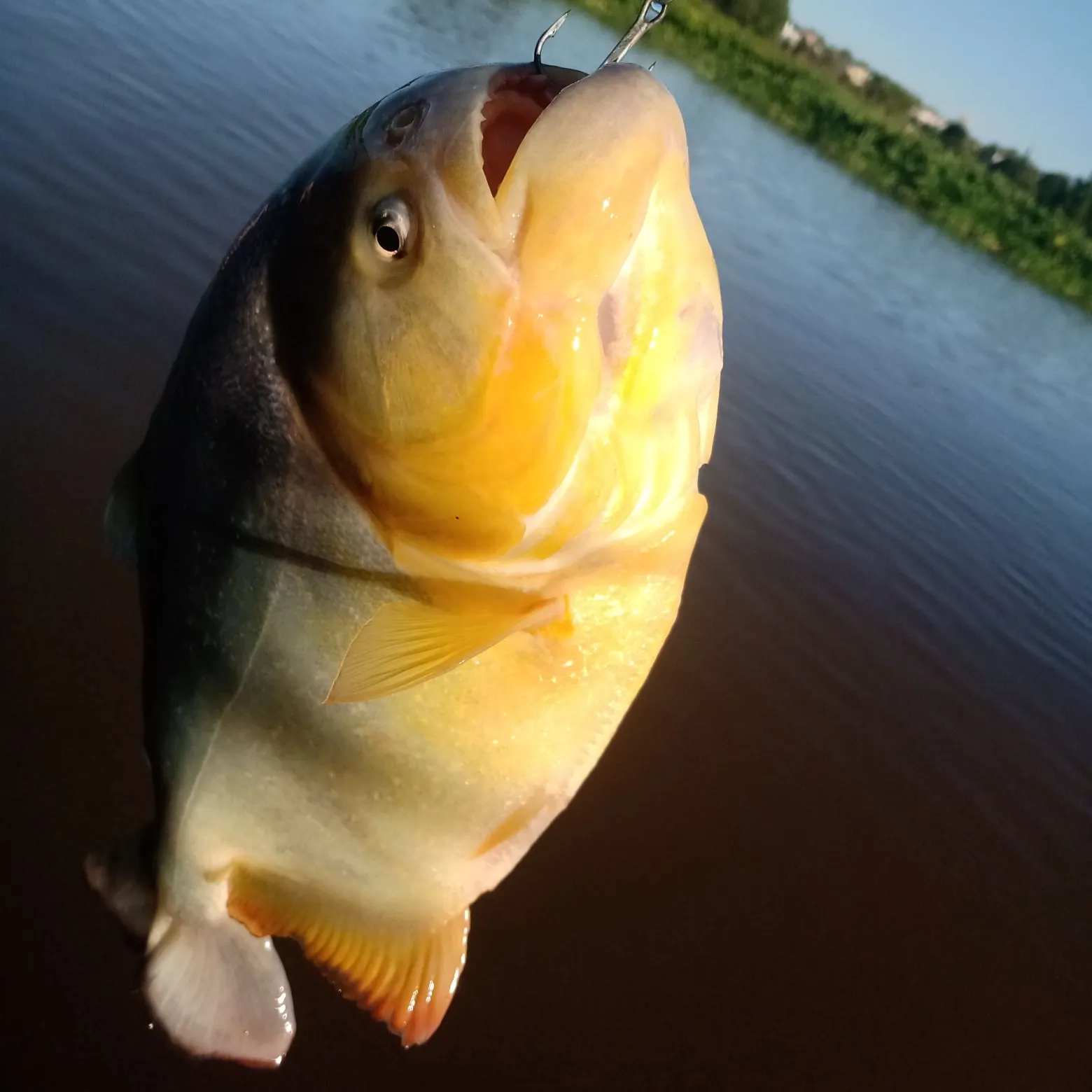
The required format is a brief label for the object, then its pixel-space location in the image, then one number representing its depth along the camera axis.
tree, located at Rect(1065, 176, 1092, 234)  42.03
